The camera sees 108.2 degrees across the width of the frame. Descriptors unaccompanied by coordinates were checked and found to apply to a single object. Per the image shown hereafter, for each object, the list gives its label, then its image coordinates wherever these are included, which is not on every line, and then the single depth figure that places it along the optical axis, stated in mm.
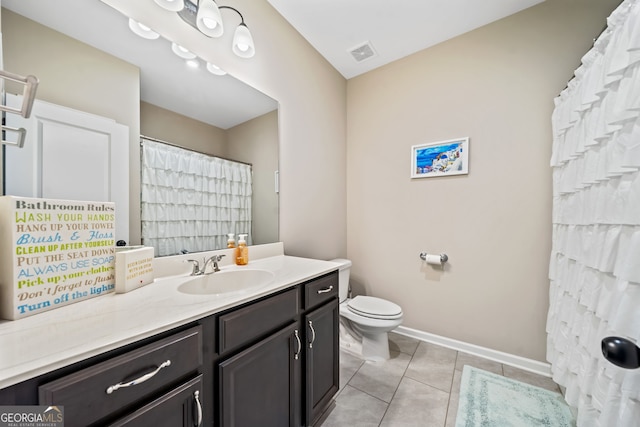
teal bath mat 1273
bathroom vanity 488
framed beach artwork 1922
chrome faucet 1178
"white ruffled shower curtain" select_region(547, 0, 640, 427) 787
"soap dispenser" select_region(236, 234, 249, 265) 1395
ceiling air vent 2070
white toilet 1723
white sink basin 1093
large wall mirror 826
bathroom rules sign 619
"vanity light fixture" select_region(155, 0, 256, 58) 1141
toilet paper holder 1983
